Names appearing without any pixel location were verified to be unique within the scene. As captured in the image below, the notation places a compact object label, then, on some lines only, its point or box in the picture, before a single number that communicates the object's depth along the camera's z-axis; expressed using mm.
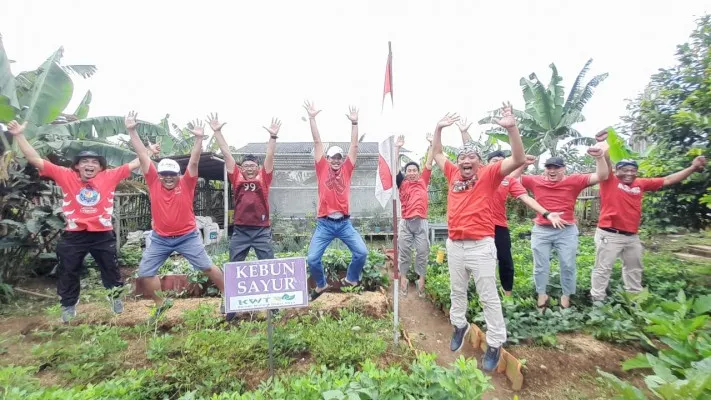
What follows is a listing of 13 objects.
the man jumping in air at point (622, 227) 4125
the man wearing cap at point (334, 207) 4406
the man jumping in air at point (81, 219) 4082
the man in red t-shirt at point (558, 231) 4266
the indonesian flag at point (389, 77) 4035
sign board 2750
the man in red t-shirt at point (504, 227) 4227
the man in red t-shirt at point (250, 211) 4367
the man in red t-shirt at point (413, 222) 5410
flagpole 3602
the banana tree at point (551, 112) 12472
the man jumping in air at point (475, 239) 3119
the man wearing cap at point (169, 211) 4109
